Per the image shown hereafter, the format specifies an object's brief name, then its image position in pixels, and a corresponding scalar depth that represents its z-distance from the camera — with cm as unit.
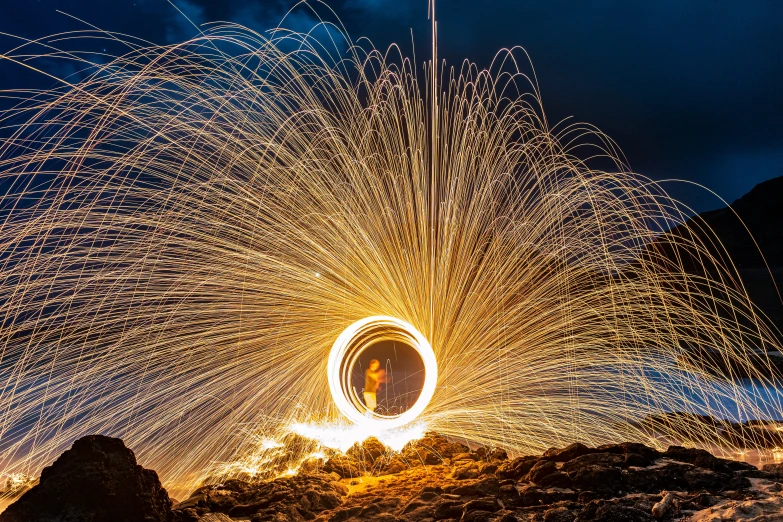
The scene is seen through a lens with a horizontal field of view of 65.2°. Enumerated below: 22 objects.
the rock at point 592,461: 748
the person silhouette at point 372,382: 1169
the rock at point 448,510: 678
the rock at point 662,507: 616
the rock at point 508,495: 688
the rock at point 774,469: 729
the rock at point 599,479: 694
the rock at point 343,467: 904
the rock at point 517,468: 784
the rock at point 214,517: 688
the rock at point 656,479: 693
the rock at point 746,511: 592
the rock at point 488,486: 721
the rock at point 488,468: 819
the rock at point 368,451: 945
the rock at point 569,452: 809
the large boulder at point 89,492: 634
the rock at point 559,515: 621
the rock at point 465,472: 809
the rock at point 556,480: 719
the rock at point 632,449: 780
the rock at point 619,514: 605
